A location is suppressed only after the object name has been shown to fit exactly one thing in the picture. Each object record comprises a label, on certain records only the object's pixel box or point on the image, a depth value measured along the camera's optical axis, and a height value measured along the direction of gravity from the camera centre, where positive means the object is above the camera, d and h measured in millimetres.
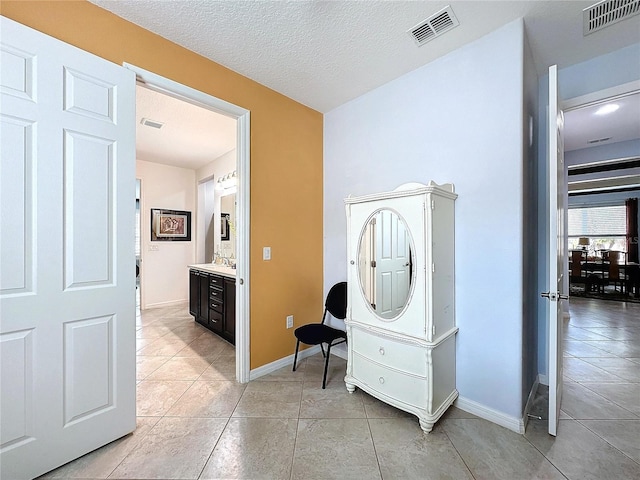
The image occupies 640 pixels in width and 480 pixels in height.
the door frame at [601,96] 2014 +1083
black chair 2385 -815
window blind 7281 +505
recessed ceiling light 3017 +1443
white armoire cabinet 1800 -413
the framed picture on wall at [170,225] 5043 +280
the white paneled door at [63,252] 1322 -59
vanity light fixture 4267 +925
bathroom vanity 3170 -725
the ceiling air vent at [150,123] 3272 +1400
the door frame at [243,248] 2395 -65
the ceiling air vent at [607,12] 1673 +1396
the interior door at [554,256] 1648 -95
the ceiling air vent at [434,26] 1751 +1401
